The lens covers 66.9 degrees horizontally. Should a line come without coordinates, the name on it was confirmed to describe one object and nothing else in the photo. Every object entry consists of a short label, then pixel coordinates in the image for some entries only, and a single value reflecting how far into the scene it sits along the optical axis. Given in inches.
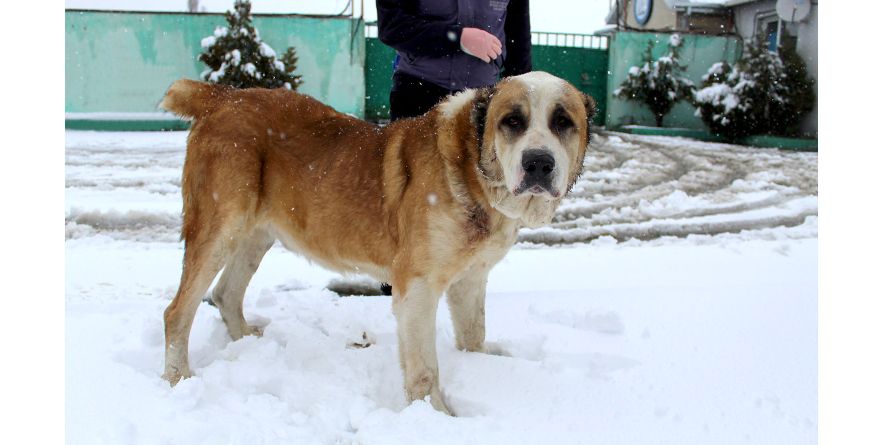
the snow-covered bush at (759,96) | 606.2
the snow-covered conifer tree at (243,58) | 537.3
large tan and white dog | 108.3
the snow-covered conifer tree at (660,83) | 681.0
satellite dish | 630.5
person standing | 135.6
